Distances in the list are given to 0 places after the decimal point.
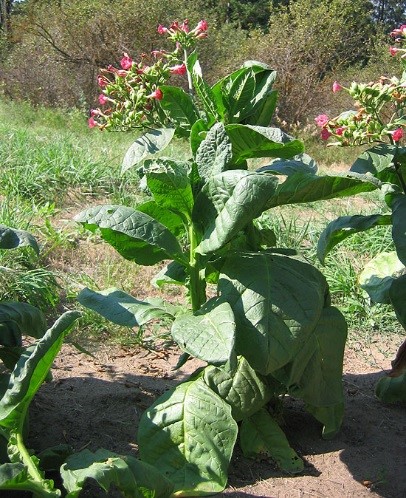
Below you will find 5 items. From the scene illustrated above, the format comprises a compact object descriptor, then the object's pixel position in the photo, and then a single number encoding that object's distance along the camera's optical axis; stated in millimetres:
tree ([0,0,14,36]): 21402
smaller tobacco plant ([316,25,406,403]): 2227
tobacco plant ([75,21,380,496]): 1967
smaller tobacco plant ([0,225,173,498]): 1636
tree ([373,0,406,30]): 33812
